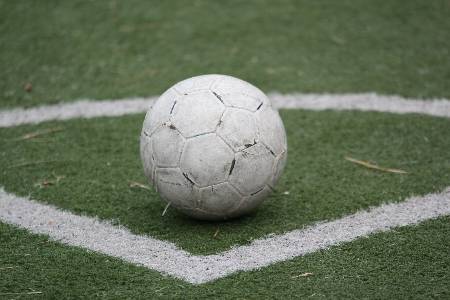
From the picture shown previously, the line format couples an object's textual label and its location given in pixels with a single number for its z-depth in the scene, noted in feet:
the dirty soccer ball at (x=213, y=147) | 28.89
